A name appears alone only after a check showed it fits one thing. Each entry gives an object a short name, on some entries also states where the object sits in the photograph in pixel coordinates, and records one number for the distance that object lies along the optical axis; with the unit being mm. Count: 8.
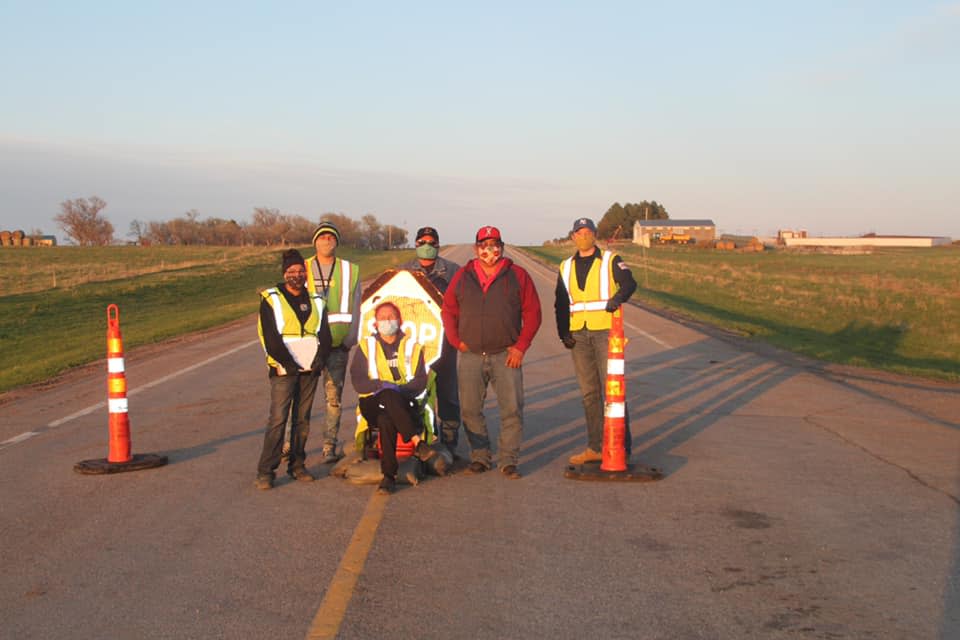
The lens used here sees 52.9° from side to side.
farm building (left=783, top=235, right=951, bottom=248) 164750
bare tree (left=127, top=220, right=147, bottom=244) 150875
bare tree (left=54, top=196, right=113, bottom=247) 142875
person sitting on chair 7734
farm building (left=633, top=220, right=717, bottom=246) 138250
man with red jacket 7969
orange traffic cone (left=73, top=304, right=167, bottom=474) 8164
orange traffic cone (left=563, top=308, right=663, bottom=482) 7797
